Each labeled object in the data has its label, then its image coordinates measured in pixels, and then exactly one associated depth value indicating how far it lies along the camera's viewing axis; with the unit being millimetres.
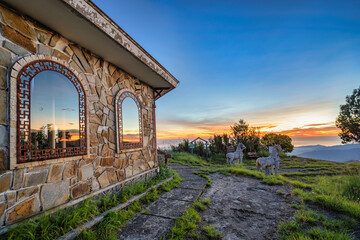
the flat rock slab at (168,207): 2912
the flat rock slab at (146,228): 2258
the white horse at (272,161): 5609
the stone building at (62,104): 1882
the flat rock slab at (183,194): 3658
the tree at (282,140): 13970
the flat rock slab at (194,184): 4559
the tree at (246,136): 13176
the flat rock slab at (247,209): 2432
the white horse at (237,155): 7805
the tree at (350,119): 13844
